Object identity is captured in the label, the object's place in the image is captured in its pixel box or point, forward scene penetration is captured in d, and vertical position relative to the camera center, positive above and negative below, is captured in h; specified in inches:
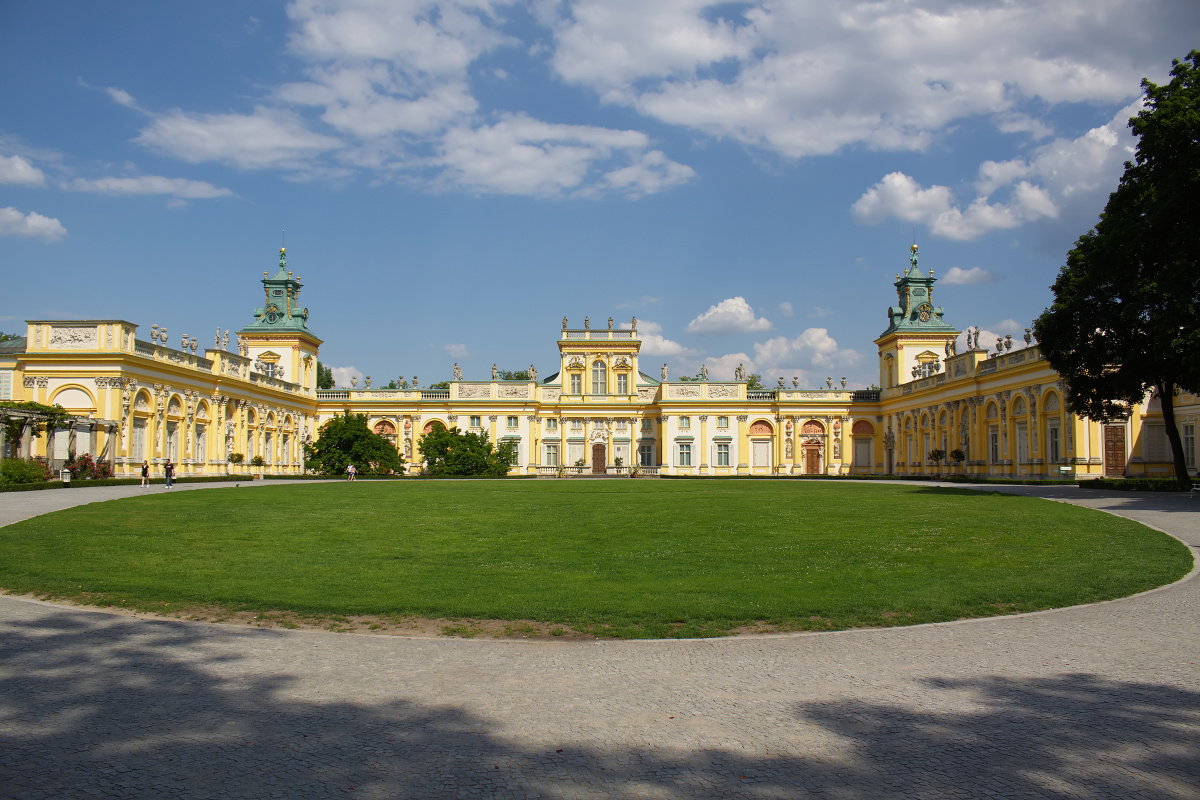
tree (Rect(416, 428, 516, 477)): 2278.5 -20.1
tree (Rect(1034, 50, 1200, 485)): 944.3 +217.4
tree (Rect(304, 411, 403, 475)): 2213.3 -2.1
